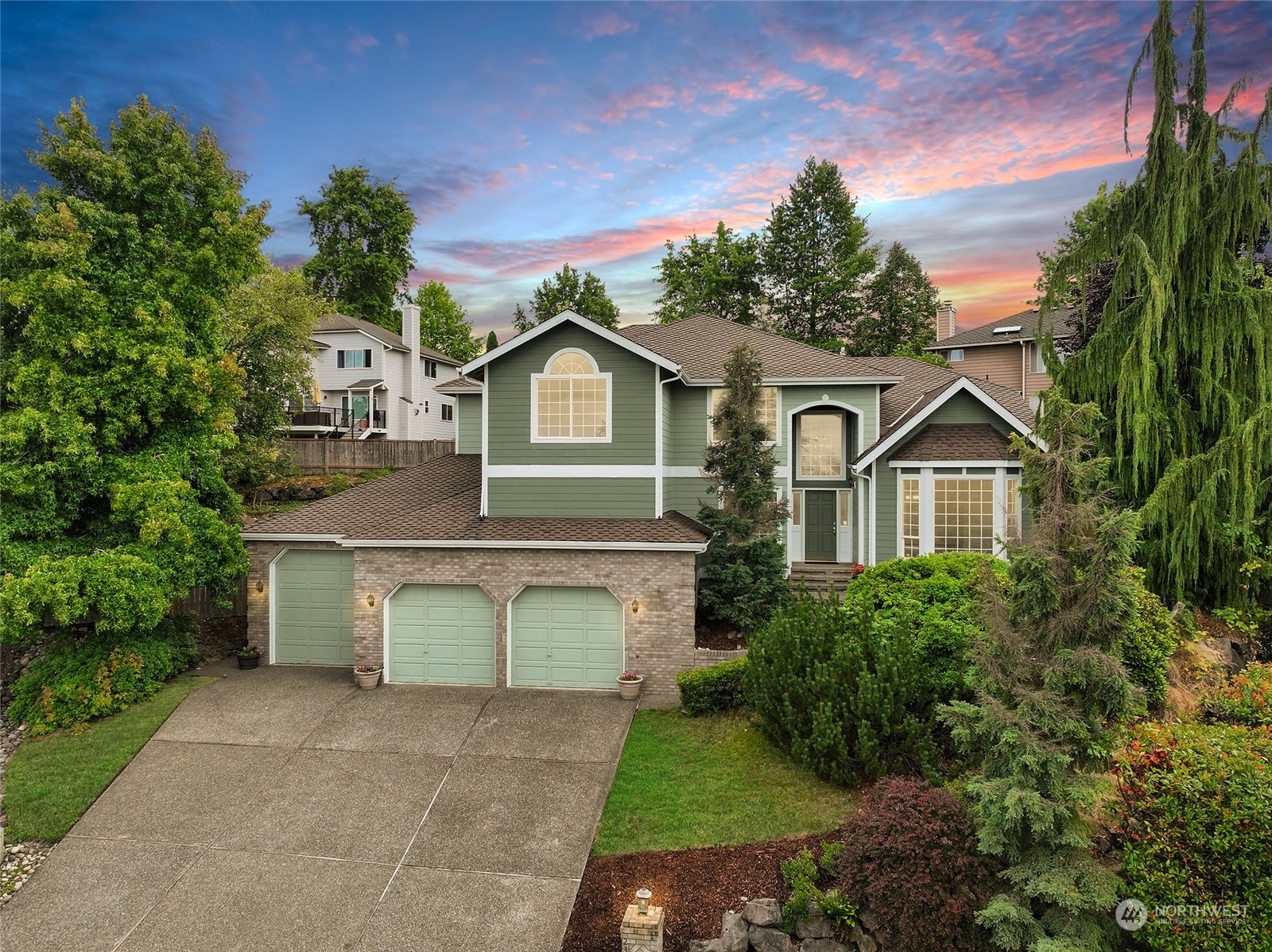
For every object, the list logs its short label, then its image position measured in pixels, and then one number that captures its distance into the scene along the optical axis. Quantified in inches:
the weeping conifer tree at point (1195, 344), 407.2
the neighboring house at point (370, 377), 1311.5
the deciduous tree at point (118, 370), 442.3
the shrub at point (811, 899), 254.4
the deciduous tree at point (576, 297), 1540.4
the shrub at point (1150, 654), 352.5
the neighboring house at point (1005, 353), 1141.7
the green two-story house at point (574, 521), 501.4
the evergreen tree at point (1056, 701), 225.1
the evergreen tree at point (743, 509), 532.7
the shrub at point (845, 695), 344.5
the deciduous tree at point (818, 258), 1406.6
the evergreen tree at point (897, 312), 1487.5
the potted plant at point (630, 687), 482.0
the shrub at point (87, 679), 448.5
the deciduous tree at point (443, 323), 1763.0
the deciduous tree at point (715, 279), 1419.8
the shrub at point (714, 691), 457.7
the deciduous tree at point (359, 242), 1588.3
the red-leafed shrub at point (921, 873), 238.1
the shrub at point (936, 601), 371.2
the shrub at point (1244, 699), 298.7
